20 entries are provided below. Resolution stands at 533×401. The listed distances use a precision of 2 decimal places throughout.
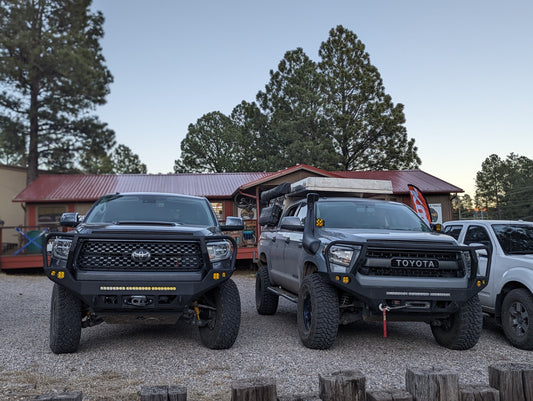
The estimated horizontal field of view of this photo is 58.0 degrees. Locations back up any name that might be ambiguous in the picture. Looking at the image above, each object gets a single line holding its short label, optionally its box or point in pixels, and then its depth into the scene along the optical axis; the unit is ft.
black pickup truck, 16.66
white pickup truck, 19.53
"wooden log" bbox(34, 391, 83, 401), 6.92
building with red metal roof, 71.41
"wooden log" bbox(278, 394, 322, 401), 7.75
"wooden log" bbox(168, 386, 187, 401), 7.44
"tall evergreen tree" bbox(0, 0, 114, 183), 84.58
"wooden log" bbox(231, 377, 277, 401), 7.69
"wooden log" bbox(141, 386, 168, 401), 7.39
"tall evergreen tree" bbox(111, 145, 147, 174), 172.24
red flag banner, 34.88
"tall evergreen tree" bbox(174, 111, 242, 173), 146.30
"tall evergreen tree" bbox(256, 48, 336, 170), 116.67
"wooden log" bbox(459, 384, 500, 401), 8.23
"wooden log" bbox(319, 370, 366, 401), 8.10
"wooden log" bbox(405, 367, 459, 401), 8.23
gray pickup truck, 17.38
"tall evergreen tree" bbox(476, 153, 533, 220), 193.98
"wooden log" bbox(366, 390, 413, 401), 7.90
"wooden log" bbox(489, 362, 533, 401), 8.38
